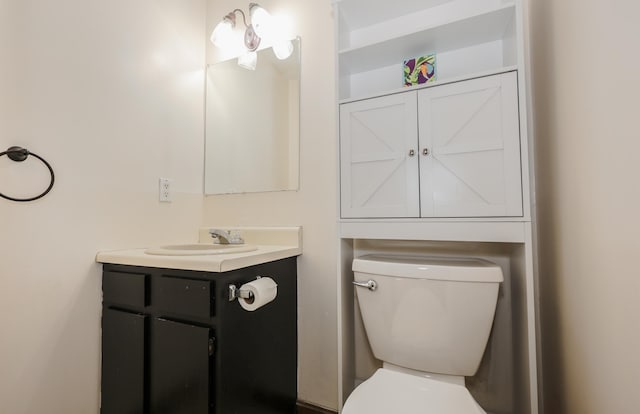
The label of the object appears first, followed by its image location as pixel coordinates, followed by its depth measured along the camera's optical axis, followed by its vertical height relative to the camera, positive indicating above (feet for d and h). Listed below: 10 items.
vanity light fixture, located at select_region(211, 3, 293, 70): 4.83 +3.10
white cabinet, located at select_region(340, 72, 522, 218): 3.08 +0.71
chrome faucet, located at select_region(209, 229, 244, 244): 4.43 -0.33
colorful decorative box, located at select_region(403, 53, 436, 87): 3.83 +1.91
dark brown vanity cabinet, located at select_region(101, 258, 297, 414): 3.01 -1.48
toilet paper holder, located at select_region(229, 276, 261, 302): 3.13 -0.85
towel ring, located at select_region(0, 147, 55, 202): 3.07 +0.66
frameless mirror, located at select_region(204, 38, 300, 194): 4.85 +1.59
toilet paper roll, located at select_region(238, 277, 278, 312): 3.14 -0.87
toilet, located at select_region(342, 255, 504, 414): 2.95 -1.26
